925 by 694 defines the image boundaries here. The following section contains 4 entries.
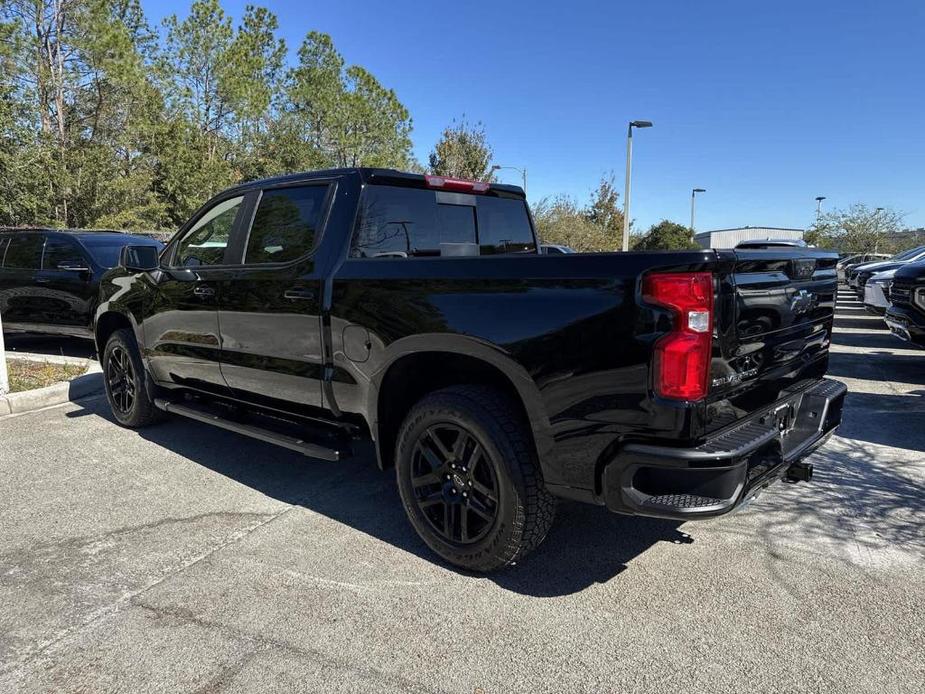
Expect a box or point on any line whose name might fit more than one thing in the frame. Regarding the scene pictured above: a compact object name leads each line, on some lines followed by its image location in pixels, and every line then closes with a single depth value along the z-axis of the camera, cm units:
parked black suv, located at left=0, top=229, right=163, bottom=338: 819
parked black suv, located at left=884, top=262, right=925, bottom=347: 678
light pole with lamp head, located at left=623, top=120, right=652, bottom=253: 2586
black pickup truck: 242
